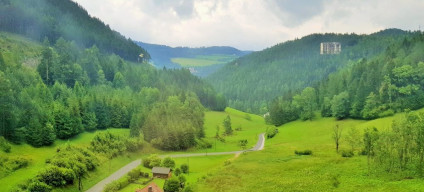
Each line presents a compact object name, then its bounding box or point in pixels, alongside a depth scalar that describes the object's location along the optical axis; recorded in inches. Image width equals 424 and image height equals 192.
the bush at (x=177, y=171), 3342.8
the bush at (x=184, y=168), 3452.3
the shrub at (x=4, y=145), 3073.3
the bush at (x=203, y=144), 4872.5
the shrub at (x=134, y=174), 3238.7
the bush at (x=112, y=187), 2834.6
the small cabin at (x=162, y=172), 3304.6
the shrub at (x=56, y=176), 2773.1
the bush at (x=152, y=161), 3659.0
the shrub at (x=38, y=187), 2605.8
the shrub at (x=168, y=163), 3595.0
